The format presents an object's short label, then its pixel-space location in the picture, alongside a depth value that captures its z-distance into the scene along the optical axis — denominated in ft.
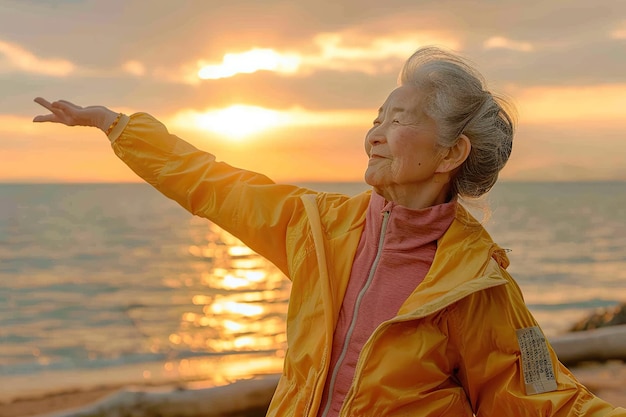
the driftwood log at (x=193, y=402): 21.30
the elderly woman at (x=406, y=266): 6.72
